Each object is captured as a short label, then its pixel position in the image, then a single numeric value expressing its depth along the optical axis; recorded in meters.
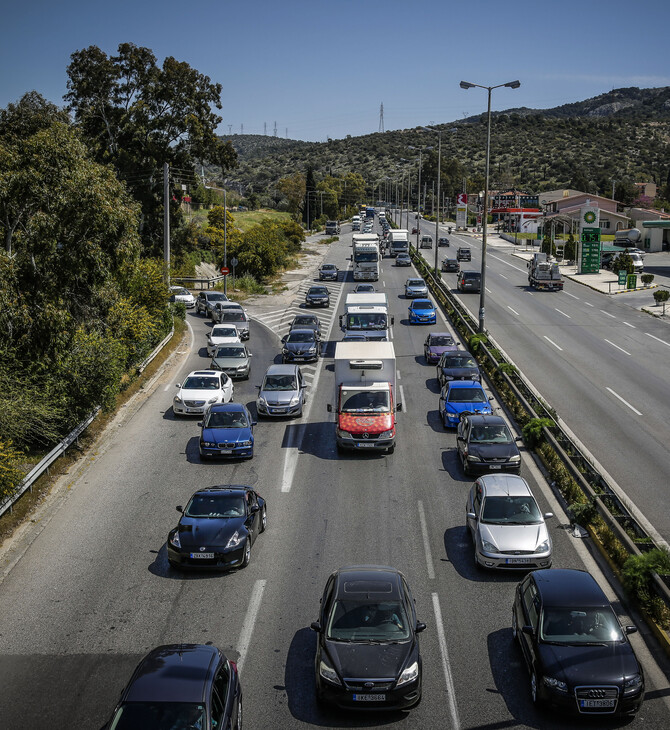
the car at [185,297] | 55.29
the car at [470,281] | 59.16
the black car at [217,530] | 16.25
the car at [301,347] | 37.62
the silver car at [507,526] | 16.16
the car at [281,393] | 28.61
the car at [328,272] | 68.44
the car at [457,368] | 31.88
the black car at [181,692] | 9.39
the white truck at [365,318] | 37.06
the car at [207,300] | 53.42
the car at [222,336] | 40.06
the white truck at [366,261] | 66.25
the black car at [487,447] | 22.12
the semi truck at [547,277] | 63.12
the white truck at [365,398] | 24.34
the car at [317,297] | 54.94
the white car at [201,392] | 28.97
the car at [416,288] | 56.09
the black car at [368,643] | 11.22
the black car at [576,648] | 11.08
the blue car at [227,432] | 23.94
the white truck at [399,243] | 79.25
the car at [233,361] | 34.66
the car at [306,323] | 42.67
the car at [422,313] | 47.09
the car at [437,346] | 37.53
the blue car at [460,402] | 27.20
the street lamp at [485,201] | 36.75
